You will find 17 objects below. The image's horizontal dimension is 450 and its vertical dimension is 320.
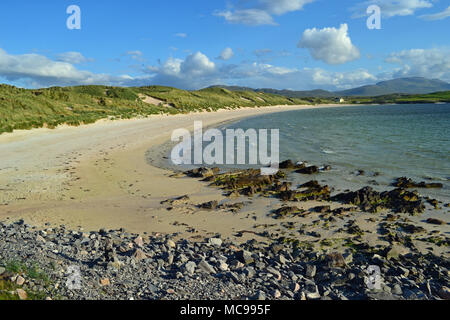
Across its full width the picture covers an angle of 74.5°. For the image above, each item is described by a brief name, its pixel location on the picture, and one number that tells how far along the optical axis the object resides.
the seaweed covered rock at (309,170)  14.65
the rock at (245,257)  6.06
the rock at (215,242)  7.04
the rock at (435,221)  8.40
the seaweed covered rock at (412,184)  11.91
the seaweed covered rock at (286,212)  9.23
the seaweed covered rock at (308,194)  10.72
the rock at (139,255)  5.94
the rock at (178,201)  10.31
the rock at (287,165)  15.82
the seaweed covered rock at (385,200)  9.51
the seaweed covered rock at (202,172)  14.07
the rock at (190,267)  5.52
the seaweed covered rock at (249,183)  11.76
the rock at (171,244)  6.82
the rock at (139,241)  6.78
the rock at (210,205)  9.93
